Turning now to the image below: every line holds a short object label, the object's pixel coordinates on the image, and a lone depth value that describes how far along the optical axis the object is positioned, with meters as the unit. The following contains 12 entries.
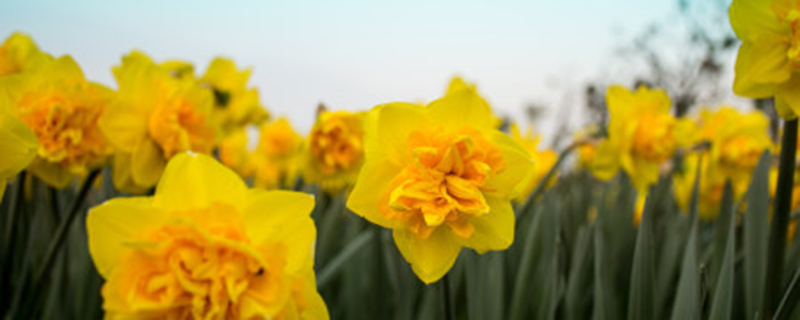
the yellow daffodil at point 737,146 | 0.86
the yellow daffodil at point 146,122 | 0.57
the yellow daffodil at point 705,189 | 0.98
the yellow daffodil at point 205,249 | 0.43
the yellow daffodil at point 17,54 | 0.63
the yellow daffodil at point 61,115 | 0.55
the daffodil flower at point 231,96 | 0.81
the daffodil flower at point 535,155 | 0.93
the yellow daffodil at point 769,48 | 0.49
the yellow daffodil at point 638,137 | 0.74
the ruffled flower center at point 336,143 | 0.66
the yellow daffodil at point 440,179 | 0.47
